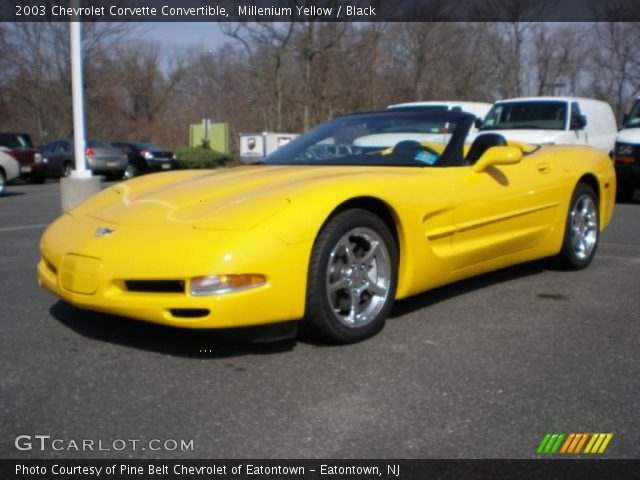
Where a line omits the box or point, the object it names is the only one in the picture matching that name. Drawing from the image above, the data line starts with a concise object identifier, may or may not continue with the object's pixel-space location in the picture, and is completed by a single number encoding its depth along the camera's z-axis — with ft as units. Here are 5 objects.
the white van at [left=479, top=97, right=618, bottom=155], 37.19
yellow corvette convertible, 10.12
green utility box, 92.27
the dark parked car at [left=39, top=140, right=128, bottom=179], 65.10
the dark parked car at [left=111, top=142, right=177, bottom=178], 71.72
